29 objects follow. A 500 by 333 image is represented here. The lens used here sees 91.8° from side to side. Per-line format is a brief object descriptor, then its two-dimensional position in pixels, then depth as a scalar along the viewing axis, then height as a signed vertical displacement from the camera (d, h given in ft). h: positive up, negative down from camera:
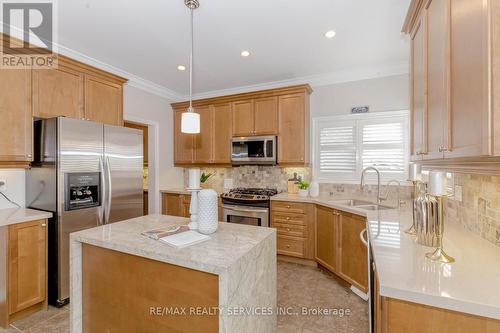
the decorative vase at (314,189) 11.55 -1.07
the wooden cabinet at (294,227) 10.82 -2.76
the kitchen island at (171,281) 4.11 -2.24
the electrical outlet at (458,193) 6.07 -0.69
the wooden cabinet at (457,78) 2.67 +1.28
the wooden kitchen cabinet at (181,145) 14.62 +1.34
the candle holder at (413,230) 5.13 -1.45
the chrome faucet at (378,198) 9.84 -1.36
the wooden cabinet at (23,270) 6.82 -3.04
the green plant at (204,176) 14.78 -0.58
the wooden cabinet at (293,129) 11.75 +1.85
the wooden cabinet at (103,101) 9.66 +2.77
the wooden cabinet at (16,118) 7.47 +1.56
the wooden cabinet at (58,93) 8.20 +2.65
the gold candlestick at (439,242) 3.93 -1.32
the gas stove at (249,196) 11.48 -1.46
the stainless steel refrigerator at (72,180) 7.76 -0.47
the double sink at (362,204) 9.67 -1.57
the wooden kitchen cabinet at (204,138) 13.96 +1.64
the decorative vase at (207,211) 5.30 -0.99
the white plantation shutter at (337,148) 11.80 +0.91
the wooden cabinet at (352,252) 8.08 -3.00
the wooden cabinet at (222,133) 13.43 +1.90
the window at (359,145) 10.78 +1.00
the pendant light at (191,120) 6.28 +1.20
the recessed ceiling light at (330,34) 8.10 +4.51
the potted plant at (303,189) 11.62 -1.08
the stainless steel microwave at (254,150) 12.16 +0.87
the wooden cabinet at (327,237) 9.39 -2.89
